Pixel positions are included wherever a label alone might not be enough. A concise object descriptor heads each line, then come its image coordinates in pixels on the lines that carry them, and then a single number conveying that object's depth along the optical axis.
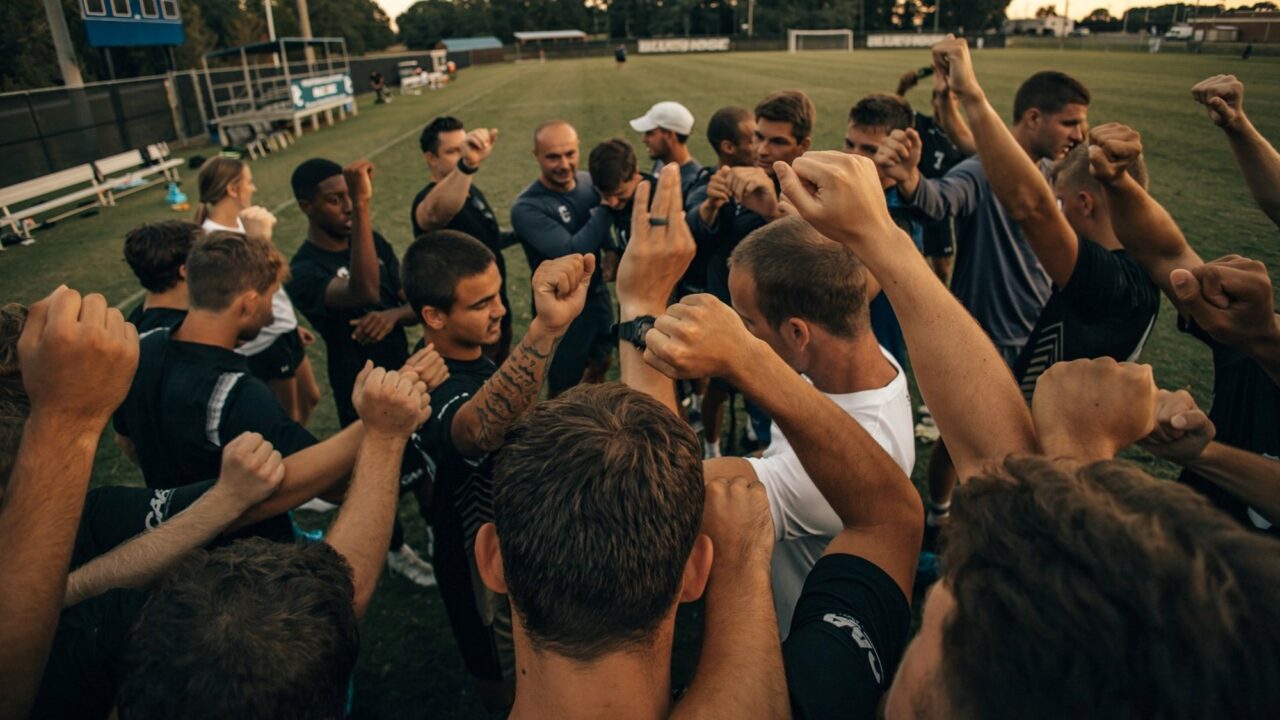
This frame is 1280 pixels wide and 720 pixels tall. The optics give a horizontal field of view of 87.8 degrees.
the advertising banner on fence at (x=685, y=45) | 66.62
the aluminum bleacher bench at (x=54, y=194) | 11.22
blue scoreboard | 17.55
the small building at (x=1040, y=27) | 72.94
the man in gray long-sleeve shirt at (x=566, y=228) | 4.86
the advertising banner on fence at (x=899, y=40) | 65.81
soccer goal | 62.53
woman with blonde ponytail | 4.30
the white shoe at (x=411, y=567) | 3.90
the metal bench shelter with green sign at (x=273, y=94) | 21.86
